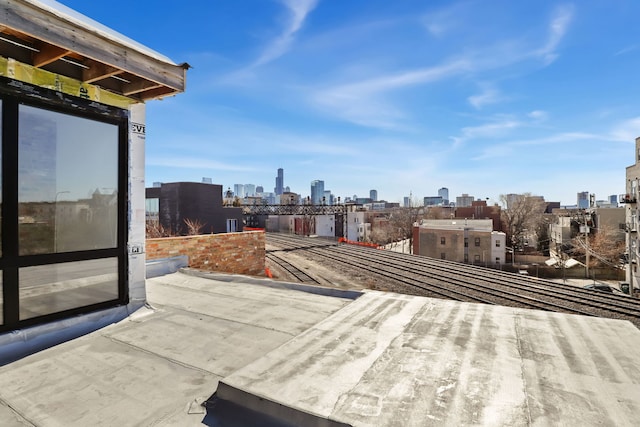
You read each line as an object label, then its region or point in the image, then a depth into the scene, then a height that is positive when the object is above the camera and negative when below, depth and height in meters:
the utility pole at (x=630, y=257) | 24.39 -3.62
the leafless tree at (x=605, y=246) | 33.84 -3.89
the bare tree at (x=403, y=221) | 58.02 -1.79
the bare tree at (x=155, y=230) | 25.87 -1.58
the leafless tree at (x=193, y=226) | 25.98 -1.28
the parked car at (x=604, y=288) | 21.20 -5.16
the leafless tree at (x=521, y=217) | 49.91 -0.80
